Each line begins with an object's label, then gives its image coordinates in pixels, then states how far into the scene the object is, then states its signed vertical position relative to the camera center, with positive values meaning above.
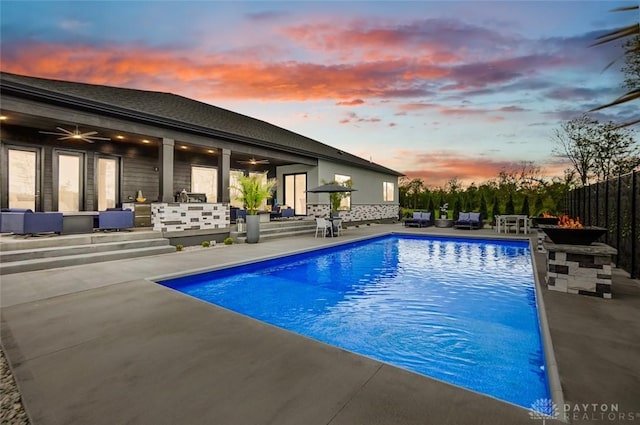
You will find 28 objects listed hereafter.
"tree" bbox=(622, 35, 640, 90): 11.14 +5.41
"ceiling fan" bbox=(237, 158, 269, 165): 14.13 +2.34
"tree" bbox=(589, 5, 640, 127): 0.99 +0.65
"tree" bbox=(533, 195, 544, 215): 16.84 +0.35
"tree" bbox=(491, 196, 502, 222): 17.79 +0.14
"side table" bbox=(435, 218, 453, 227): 17.38 -0.72
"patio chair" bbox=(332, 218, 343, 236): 12.41 -0.66
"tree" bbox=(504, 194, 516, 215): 17.63 +0.17
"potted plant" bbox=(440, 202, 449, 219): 18.14 -0.20
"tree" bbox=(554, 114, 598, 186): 16.50 +3.94
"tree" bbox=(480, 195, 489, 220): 18.58 +0.14
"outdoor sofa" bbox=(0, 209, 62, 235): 6.86 -0.35
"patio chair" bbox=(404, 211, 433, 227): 16.86 -0.59
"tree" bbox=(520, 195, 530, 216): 16.92 +0.20
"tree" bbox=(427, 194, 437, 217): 21.41 +0.28
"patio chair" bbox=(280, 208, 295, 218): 14.66 -0.15
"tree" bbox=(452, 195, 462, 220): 19.42 +0.34
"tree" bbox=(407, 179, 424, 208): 34.01 +2.87
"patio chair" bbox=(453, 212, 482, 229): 15.37 -0.58
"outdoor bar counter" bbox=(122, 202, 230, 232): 8.65 -0.23
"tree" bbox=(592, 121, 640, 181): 15.10 +3.14
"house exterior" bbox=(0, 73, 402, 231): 7.19 +2.13
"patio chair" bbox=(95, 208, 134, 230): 8.30 -0.34
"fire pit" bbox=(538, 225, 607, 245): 4.21 -0.35
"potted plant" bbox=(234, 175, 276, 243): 9.87 +0.37
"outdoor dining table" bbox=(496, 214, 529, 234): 13.54 -0.57
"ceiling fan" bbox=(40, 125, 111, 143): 8.33 +2.21
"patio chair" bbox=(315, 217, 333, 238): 11.84 -0.60
